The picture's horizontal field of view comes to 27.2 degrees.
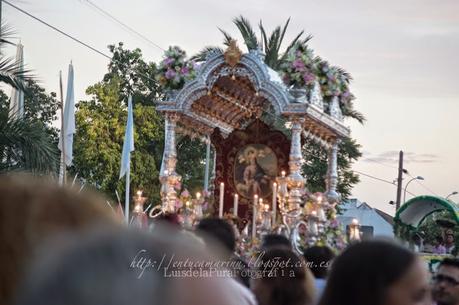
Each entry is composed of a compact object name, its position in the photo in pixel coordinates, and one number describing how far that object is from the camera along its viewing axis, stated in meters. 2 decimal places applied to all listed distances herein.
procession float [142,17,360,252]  14.21
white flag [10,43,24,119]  15.43
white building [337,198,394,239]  61.31
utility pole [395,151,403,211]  50.34
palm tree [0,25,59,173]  14.69
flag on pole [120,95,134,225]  17.59
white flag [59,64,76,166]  17.58
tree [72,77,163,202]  37.66
